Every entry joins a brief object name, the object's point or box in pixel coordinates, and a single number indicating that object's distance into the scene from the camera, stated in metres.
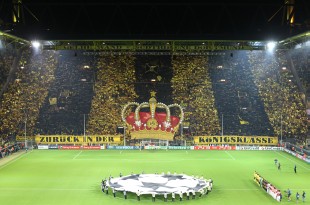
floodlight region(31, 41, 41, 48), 66.12
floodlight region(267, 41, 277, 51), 68.65
